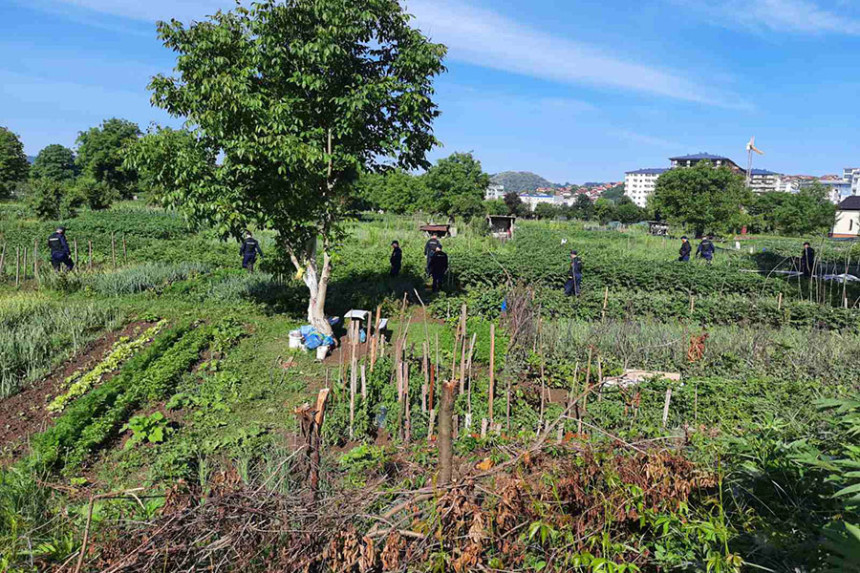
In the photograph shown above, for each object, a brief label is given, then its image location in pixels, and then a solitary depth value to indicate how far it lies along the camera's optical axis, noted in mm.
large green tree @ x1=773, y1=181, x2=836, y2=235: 53656
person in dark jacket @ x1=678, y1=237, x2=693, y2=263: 18078
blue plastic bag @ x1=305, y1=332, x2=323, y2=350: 8641
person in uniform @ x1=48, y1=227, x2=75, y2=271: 13227
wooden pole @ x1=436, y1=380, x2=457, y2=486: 2975
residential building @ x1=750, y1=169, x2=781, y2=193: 179125
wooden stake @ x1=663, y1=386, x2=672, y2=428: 5234
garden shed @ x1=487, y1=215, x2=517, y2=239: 29734
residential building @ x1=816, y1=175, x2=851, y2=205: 148000
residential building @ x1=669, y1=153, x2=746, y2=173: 152762
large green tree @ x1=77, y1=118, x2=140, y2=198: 47250
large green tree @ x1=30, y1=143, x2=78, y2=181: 70812
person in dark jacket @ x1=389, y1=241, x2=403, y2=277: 14367
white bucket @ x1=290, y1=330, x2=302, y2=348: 8758
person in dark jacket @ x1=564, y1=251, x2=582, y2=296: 12570
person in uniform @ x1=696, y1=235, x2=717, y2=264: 17391
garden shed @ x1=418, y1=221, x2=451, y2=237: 23797
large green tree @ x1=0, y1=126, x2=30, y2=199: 46375
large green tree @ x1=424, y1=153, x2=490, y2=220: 43156
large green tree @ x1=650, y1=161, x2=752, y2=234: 43156
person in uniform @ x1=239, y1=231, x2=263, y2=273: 14367
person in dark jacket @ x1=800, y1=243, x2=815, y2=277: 14090
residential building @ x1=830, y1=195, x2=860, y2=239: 64500
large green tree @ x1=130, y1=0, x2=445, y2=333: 8109
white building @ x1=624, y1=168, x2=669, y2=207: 190450
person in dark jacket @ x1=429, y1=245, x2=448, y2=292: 12961
